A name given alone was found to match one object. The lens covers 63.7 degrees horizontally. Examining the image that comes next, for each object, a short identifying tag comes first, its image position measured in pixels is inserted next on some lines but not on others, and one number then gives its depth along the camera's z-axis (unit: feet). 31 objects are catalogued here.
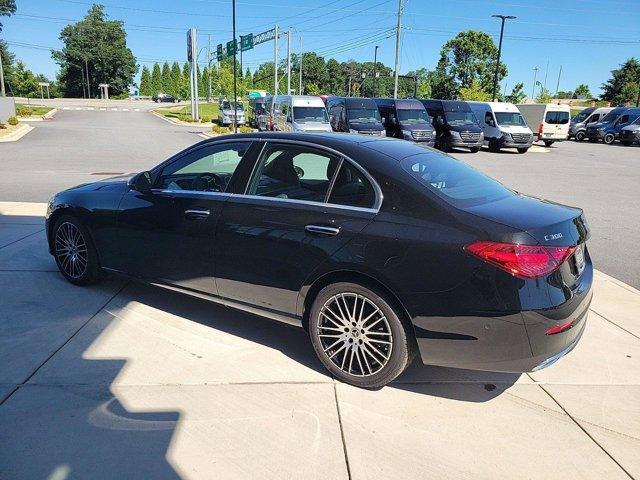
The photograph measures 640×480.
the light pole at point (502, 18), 139.74
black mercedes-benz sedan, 9.58
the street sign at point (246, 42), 121.29
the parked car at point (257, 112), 111.65
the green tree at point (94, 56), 325.21
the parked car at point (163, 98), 303.48
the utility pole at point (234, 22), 107.22
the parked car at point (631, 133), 106.32
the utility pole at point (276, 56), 162.06
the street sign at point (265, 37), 141.67
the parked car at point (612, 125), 110.22
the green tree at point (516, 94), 265.95
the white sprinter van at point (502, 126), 83.20
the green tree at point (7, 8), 206.90
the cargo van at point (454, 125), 80.07
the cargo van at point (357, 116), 79.25
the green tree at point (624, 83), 254.88
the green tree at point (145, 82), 384.88
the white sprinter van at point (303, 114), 78.38
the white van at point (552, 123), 100.68
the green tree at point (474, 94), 236.43
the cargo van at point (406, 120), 79.56
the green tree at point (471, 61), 282.77
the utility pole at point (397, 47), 144.25
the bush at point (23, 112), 126.59
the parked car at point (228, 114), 122.21
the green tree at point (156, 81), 383.24
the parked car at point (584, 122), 121.29
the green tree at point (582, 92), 398.62
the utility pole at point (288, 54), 164.41
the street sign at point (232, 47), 112.47
